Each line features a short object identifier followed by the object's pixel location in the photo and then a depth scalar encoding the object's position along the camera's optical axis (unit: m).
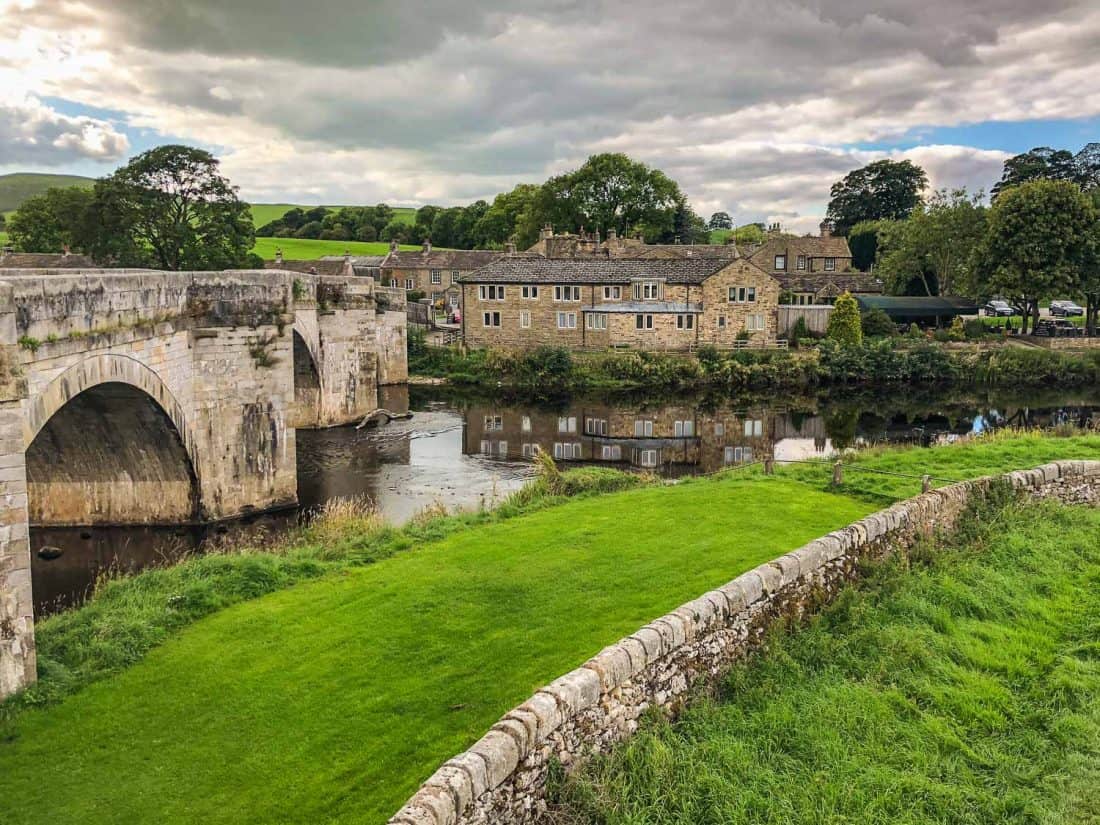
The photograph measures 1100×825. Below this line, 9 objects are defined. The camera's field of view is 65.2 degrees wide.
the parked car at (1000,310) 65.06
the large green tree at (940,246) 57.03
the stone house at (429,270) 76.00
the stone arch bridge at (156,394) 13.47
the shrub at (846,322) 48.44
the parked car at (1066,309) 66.81
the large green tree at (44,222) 64.38
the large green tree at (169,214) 54.03
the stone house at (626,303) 48.97
